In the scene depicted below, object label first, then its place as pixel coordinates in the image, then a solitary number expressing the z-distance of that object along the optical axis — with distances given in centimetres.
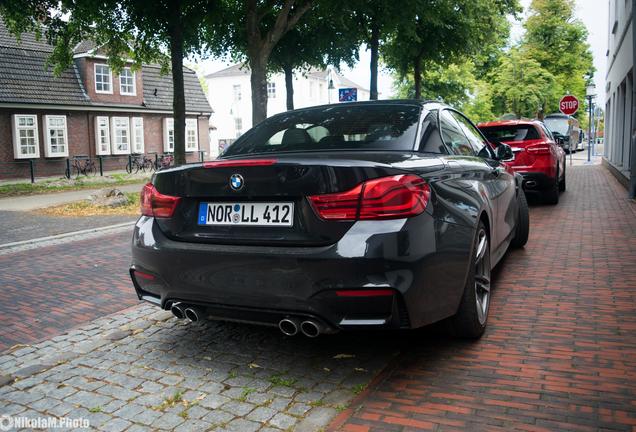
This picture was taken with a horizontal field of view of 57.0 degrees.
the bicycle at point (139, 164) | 3038
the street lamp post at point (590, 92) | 2675
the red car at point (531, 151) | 1063
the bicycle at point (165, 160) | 3184
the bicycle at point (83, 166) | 2837
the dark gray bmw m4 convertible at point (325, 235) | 299
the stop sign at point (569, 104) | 2305
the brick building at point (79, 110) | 2628
